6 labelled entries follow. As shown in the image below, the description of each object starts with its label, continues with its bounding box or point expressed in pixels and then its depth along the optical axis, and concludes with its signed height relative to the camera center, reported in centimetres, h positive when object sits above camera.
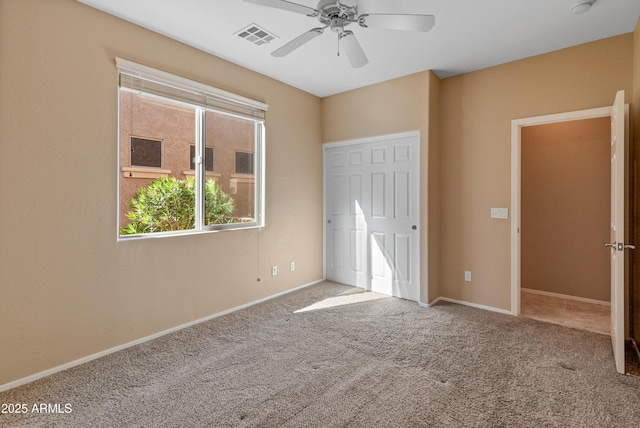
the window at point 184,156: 278 +58
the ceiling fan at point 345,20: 193 +128
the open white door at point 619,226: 225 -10
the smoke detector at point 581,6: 233 +157
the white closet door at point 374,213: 388 +0
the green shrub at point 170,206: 286 +6
